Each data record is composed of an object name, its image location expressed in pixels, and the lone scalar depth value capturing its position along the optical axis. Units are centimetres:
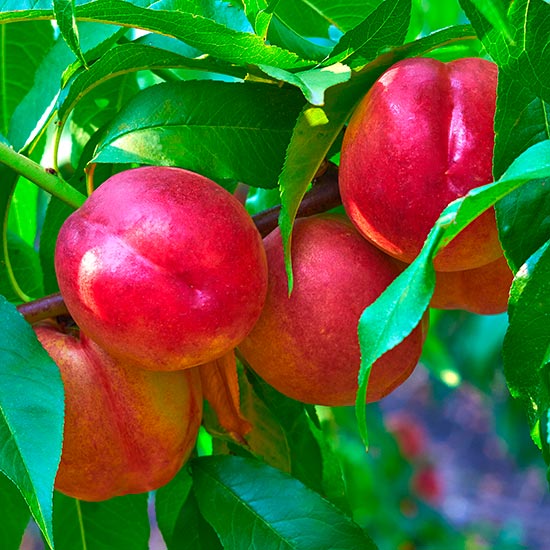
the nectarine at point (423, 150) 65
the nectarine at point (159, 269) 66
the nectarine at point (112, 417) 75
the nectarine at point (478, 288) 79
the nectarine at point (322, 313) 73
